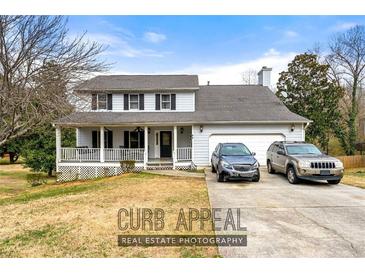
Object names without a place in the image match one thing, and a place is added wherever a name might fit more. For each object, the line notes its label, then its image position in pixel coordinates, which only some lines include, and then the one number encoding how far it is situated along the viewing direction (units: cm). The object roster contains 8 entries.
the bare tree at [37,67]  1103
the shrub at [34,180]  1642
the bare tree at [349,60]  2981
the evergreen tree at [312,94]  2477
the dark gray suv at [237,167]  1167
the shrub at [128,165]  1648
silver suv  1101
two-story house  1686
